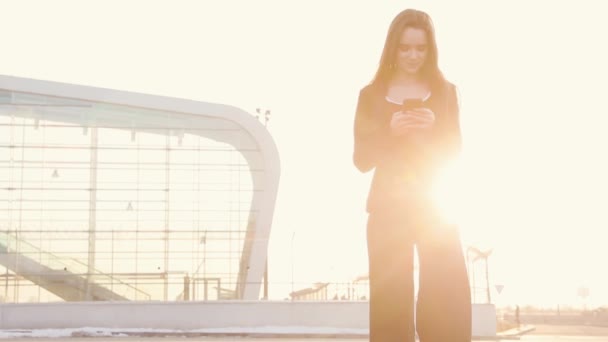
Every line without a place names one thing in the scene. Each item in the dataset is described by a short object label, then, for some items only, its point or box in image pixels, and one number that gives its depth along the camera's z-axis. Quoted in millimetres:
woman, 3355
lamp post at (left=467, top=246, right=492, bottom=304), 36372
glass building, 41125
